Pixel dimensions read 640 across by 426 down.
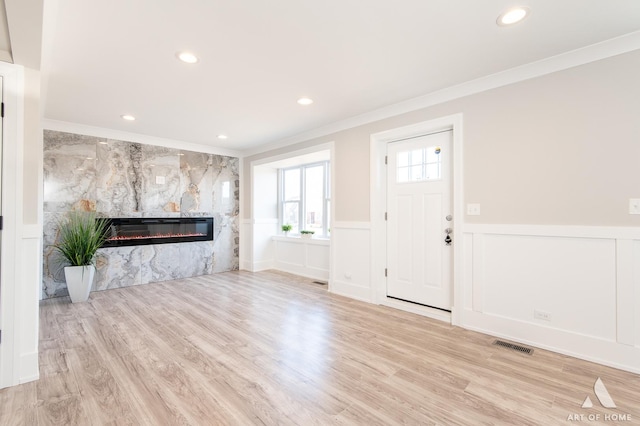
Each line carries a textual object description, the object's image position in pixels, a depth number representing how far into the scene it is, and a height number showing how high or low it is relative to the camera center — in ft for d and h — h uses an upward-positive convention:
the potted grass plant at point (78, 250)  12.55 -1.56
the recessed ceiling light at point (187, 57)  7.86 +4.31
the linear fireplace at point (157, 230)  15.03 -0.87
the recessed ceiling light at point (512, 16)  6.20 +4.32
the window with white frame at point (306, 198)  18.43 +1.12
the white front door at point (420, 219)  10.75 -0.18
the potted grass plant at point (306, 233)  17.99 -1.14
